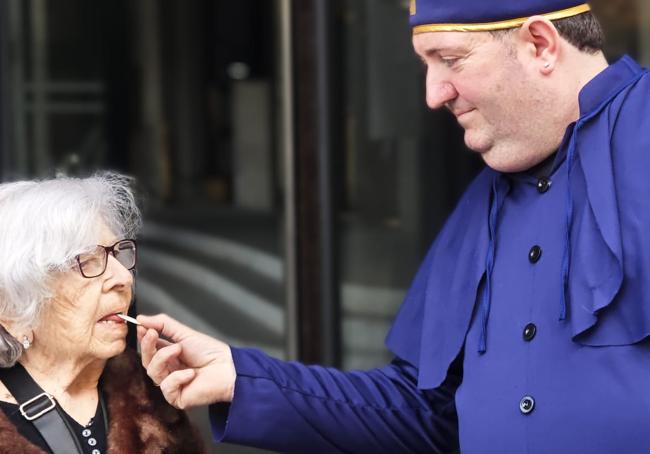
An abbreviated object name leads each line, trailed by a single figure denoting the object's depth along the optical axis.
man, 2.45
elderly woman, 2.48
